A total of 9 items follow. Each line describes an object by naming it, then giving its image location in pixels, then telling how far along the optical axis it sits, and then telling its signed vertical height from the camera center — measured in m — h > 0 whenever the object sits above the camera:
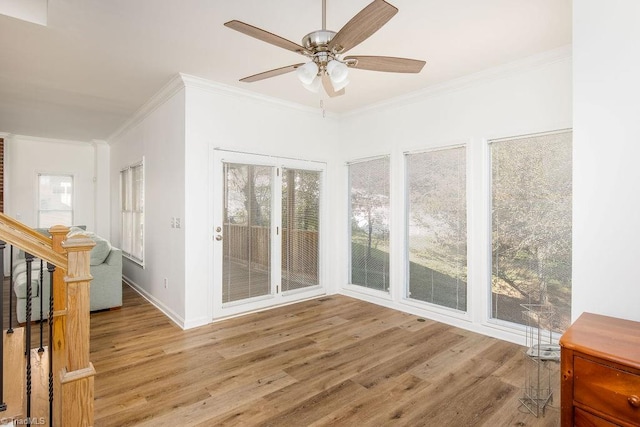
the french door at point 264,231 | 3.95 -0.23
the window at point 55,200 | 6.63 +0.25
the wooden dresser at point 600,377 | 1.30 -0.65
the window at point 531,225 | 3.02 -0.11
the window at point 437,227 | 3.72 -0.16
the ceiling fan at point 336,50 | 1.69 +0.95
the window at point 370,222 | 4.49 -0.13
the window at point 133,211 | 5.04 +0.02
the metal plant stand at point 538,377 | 2.26 -1.18
